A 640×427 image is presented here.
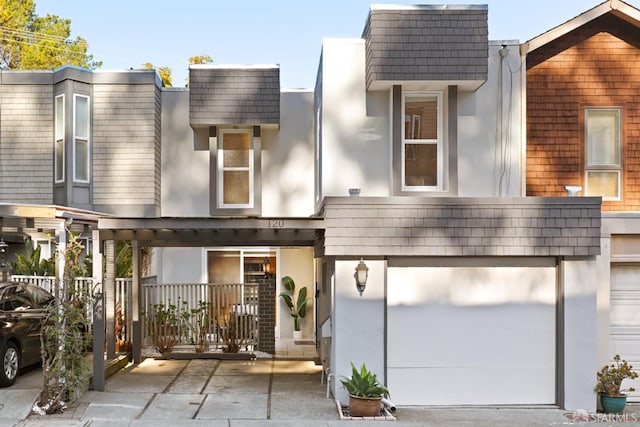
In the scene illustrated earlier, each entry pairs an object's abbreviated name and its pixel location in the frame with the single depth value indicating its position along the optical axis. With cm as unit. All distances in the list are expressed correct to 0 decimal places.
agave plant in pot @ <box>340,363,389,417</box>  862
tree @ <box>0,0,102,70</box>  2561
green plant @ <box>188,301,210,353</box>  1312
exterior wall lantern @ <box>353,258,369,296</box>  898
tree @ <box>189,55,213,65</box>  2989
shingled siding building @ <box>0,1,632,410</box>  916
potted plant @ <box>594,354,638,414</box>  920
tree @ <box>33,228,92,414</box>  869
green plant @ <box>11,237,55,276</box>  1434
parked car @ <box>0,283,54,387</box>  968
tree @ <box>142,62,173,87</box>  2898
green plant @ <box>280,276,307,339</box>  1541
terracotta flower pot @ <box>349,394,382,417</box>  862
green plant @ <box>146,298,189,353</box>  1306
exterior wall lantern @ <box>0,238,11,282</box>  1315
